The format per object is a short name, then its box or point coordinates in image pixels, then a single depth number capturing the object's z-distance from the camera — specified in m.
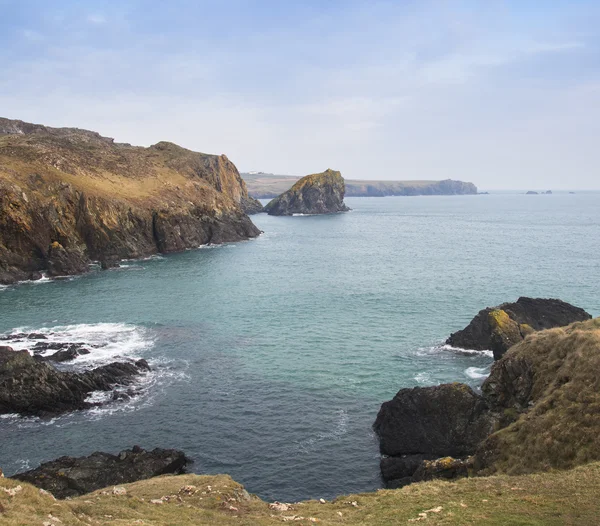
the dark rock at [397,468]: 35.62
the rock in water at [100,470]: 33.12
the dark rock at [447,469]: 30.38
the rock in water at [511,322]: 55.50
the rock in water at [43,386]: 46.06
